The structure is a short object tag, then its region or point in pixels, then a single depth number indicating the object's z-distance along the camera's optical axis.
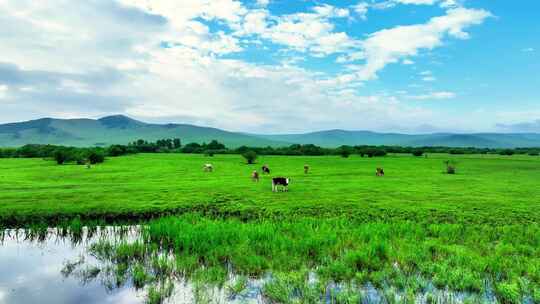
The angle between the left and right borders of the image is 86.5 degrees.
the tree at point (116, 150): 95.31
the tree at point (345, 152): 89.00
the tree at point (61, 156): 59.62
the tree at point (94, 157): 61.74
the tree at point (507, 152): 104.12
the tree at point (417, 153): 97.24
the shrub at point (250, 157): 64.12
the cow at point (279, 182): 26.22
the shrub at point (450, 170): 41.78
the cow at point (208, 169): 47.44
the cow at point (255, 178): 33.16
